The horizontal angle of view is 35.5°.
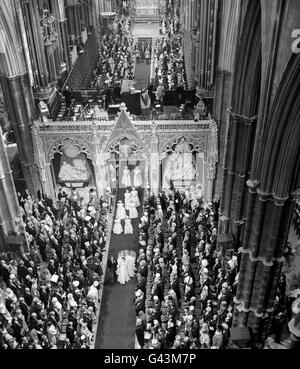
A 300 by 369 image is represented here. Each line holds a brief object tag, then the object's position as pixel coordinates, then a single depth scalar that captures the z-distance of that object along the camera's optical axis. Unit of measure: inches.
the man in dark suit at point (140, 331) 743.7
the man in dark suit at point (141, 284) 824.9
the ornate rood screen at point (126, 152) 1065.5
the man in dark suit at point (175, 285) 817.5
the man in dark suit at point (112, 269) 887.7
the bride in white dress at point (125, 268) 884.6
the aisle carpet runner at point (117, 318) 770.2
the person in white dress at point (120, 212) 1049.5
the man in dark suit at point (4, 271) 852.8
